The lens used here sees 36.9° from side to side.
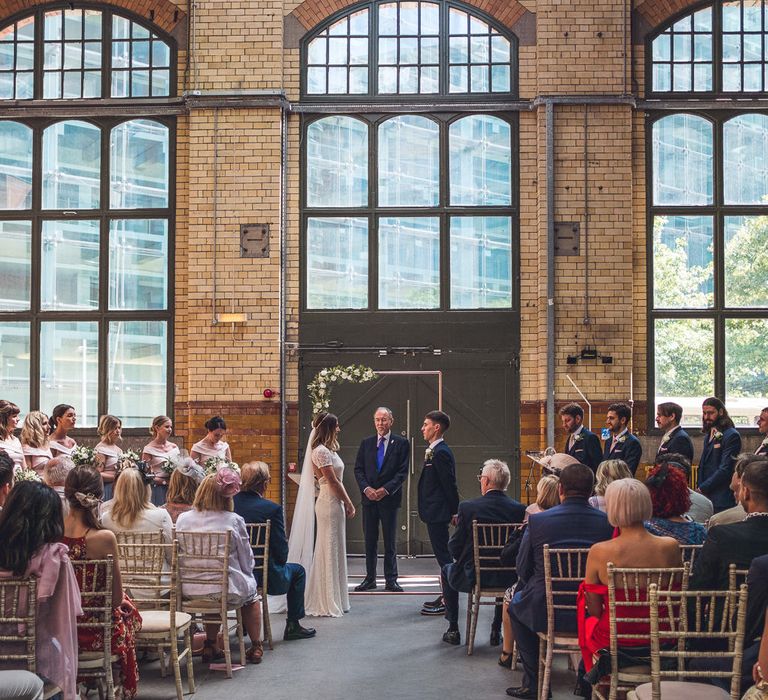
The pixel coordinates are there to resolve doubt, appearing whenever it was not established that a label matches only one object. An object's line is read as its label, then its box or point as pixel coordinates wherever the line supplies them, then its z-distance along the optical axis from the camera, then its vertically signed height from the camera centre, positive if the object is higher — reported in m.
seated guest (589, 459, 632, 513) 7.36 -0.62
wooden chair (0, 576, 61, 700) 4.90 -1.07
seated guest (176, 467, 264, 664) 7.40 -0.97
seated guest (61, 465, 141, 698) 5.64 -0.85
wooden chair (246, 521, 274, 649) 8.10 -1.27
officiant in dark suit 10.59 -1.04
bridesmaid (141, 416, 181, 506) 11.19 -0.77
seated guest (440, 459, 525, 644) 7.88 -0.97
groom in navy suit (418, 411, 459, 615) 9.72 -1.02
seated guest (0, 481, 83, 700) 4.90 -0.83
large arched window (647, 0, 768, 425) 13.20 +1.88
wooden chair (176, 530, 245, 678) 7.28 -1.26
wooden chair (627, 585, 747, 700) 4.63 -1.12
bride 9.67 -1.28
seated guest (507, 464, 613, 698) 6.41 -0.88
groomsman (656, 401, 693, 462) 10.41 -0.51
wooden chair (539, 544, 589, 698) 6.21 -1.17
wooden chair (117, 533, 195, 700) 6.47 -1.33
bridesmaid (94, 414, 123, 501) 10.90 -0.71
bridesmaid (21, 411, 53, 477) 10.20 -0.60
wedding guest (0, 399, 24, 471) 9.76 -0.46
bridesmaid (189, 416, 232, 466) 11.52 -0.71
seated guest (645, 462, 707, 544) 6.02 -0.65
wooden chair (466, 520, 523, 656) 7.77 -1.27
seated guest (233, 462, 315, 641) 8.23 -1.01
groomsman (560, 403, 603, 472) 10.88 -0.60
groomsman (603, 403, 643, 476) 10.56 -0.57
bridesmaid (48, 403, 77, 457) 10.69 -0.50
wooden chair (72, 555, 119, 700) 5.54 -1.17
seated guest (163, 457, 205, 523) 8.25 -0.85
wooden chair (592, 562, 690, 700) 5.12 -1.05
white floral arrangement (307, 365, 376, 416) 12.86 -0.04
